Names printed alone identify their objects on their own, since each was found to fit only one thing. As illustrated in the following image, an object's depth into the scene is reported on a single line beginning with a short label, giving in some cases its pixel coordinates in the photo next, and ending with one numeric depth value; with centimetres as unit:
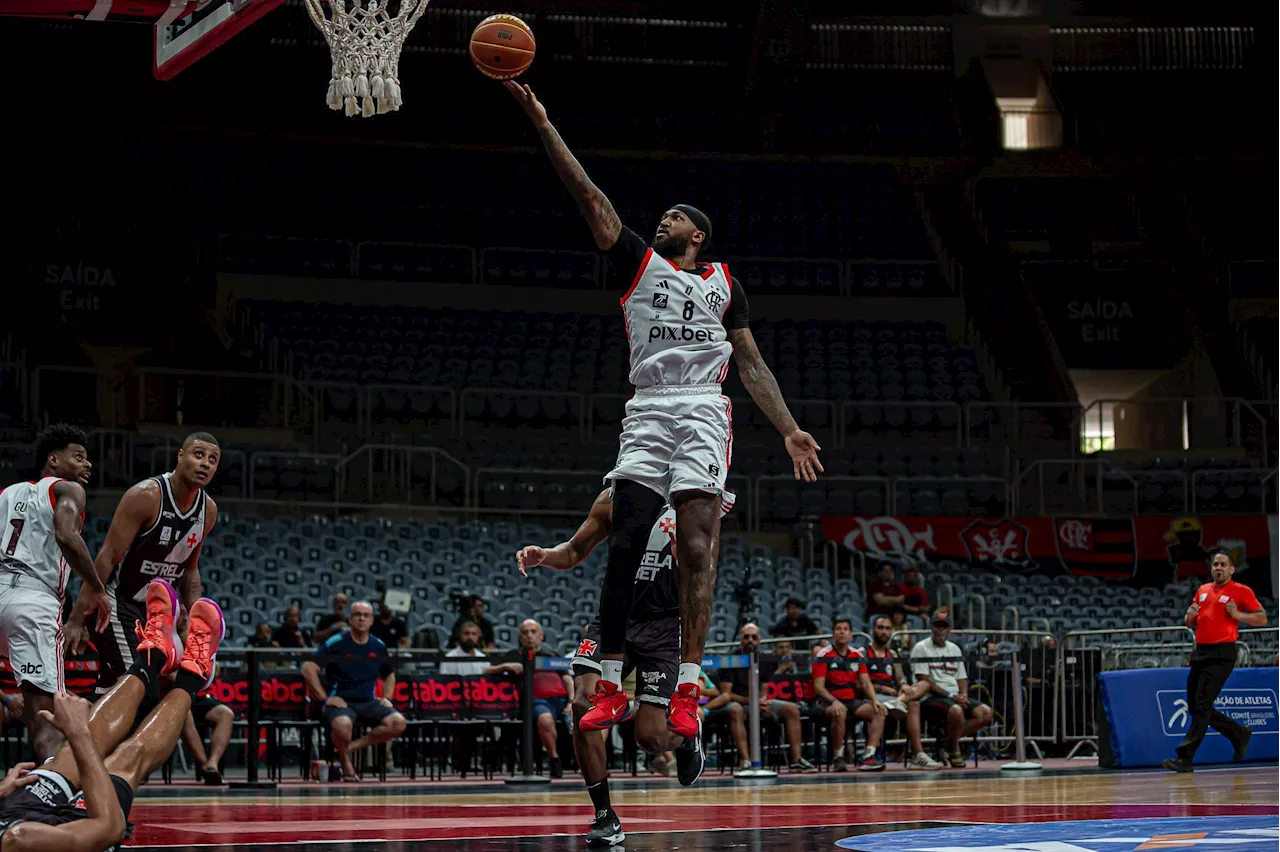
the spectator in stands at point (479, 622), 1631
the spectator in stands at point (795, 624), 1775
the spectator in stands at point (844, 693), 1572
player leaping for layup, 626
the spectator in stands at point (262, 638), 1587
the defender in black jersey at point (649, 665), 625
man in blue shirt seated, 1431
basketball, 611
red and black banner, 2359
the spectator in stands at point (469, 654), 1505
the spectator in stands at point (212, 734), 1341
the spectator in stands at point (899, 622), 1762
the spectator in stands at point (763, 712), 1555
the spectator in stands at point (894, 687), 1602
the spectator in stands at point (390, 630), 1655
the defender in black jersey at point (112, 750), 507
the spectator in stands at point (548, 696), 1466
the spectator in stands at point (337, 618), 1582
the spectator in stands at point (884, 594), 2034
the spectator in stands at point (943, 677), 1617
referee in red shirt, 1424
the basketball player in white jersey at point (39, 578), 874
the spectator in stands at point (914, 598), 2005
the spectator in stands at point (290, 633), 1598
